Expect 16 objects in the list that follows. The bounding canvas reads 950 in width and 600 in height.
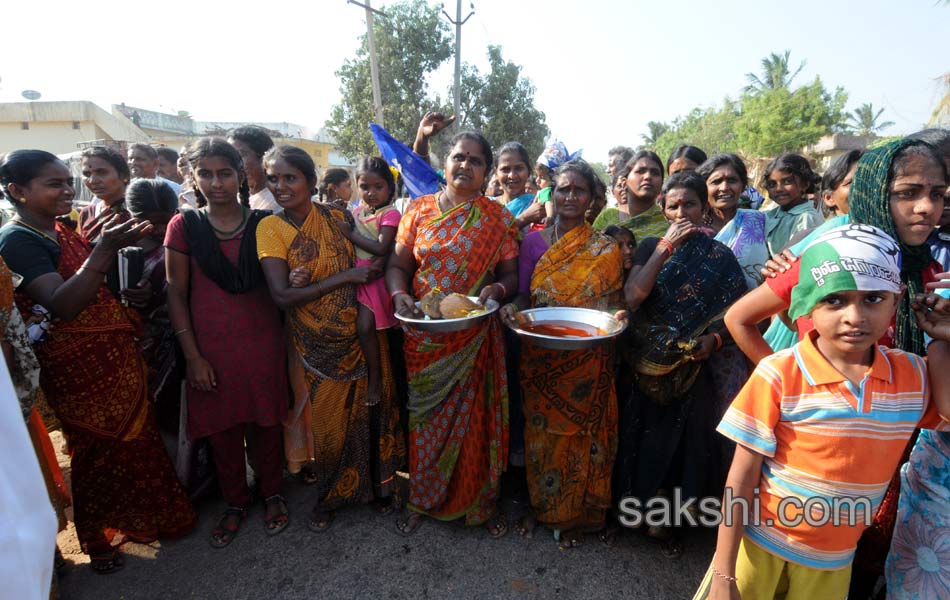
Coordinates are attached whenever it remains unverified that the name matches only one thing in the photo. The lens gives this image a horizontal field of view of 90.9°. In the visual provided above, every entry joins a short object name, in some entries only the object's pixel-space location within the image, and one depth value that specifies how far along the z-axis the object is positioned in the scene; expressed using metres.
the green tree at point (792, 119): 24.20
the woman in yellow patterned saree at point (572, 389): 2.61
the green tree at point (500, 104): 20.25
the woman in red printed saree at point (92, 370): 2.25
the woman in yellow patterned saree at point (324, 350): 2.68
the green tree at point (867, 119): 37.80
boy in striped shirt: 1.44
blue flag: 4.52
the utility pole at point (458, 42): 14.24
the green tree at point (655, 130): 48.88
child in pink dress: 2.82
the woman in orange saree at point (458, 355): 2.68
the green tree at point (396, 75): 19.48
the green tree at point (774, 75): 35.00
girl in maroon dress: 2.62
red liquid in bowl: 2.41
